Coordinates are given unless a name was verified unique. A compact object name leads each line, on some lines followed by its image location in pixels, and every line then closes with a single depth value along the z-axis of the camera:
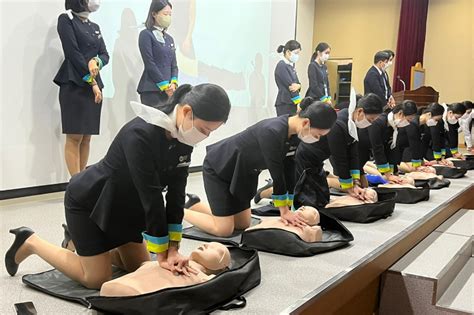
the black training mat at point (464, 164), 6.07
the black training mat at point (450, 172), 5.48
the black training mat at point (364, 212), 3.33
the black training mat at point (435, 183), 4.65
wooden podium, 7.70
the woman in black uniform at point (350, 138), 3.37
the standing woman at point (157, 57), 4.06
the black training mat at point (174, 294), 1.69
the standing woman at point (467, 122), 6.78
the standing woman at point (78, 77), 3.62
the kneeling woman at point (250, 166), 2.63
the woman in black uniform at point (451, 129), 6.06
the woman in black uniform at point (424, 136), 5.00
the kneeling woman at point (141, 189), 1.82
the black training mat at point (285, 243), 2.57
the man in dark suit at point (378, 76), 5.86
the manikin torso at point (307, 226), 2.64
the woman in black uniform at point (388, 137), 4.06
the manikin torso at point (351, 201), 3.41
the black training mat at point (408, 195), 4.00
